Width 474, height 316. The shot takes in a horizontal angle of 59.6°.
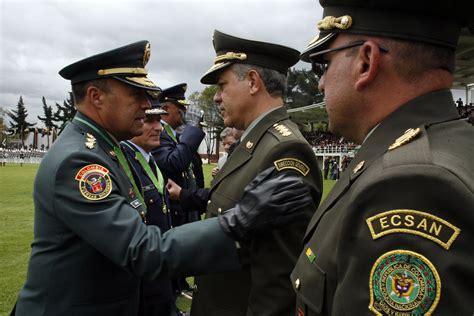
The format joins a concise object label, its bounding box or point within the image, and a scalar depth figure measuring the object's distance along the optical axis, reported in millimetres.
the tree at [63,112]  85625
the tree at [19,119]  88312
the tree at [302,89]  69438
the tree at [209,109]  62031
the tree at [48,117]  92688
